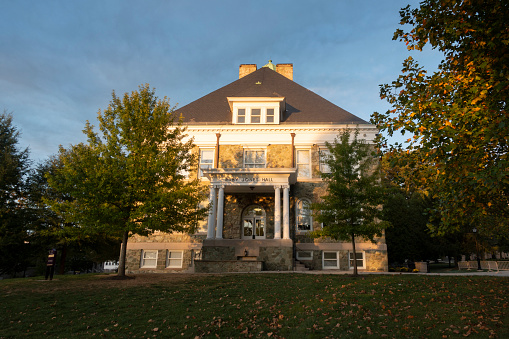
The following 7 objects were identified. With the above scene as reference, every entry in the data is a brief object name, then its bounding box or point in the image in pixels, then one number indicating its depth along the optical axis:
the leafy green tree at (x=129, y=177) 14.62
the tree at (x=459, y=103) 6.80
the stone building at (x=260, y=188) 21.33
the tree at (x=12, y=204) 25.42
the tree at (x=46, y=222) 27.11
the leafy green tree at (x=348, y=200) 16.45
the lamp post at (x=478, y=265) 25.08
